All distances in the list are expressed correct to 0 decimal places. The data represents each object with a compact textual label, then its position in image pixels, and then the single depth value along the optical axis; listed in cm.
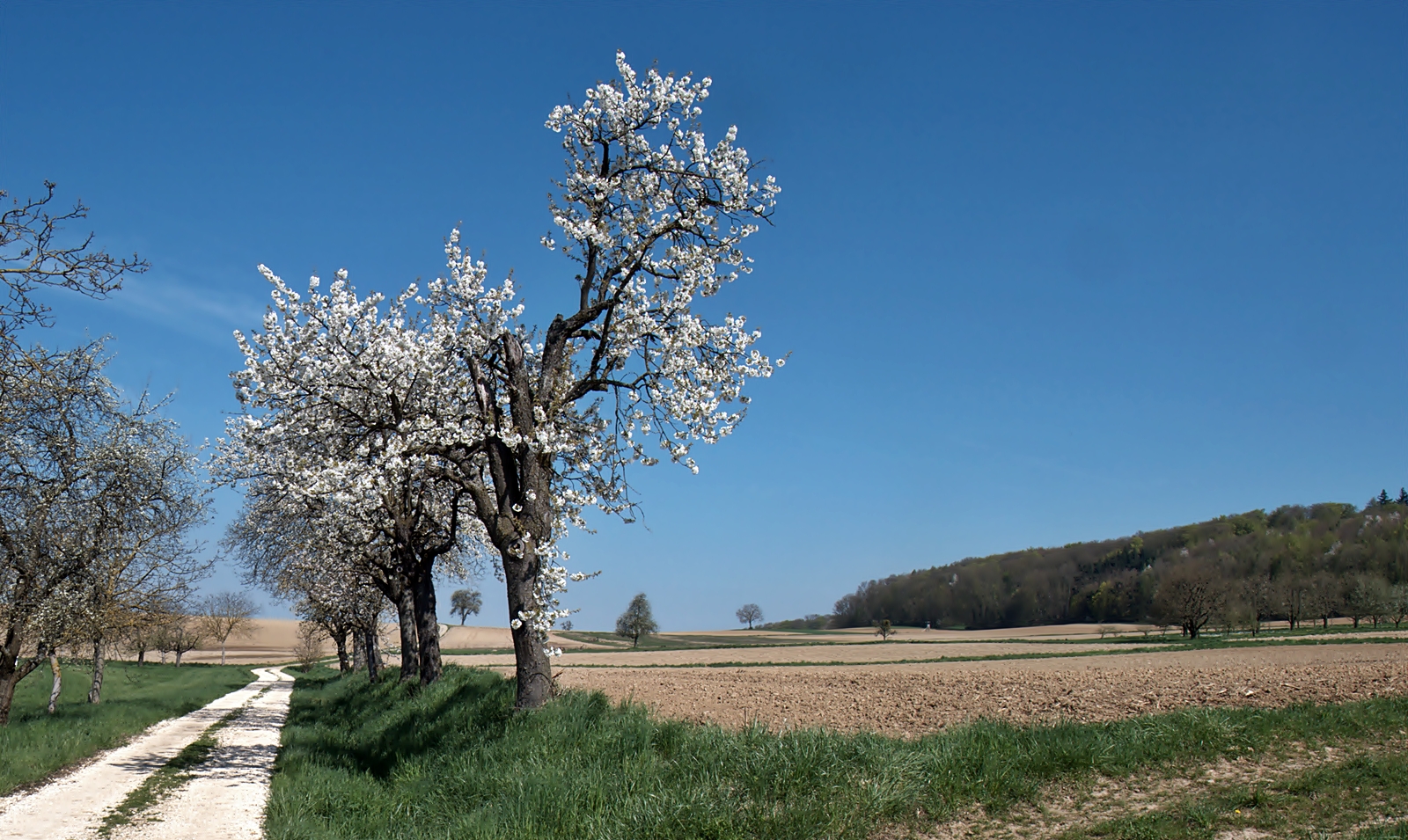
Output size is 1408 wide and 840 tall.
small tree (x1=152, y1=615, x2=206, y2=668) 6669
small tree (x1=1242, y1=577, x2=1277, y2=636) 6869
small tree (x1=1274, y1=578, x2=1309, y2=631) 8025
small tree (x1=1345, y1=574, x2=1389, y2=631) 7156
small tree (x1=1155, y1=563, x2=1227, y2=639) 6600
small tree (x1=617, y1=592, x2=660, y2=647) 10462
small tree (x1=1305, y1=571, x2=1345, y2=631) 7962
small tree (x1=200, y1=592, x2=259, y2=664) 7169
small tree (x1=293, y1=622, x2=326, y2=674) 6900
